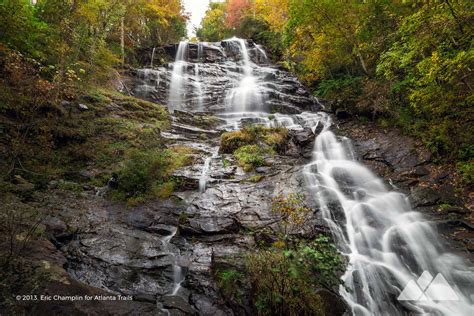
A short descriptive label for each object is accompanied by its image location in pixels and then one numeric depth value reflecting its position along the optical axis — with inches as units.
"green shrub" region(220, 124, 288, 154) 414.6
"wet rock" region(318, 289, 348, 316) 164.8
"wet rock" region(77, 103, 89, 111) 418.6
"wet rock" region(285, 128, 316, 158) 421.5
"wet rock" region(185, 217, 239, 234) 241.6
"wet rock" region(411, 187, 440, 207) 266.8
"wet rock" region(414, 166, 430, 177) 308.2
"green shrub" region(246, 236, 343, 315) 147.5
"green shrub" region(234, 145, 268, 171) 361.4
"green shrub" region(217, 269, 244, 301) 169.5
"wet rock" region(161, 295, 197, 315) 159.9
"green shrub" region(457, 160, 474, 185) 263.0
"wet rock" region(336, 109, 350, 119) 514.3
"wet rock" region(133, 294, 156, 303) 164.0
